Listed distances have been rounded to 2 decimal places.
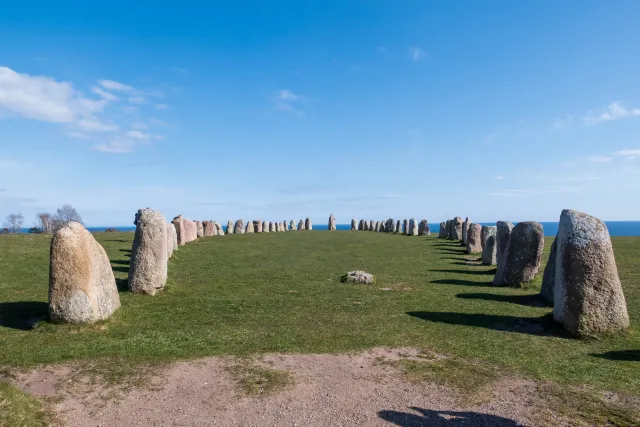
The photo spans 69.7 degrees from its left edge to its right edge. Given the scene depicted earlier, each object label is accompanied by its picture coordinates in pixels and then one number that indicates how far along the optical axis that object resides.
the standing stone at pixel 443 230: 35.86
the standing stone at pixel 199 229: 35.31
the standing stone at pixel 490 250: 20.23
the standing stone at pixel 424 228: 40.91
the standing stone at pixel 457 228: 32.12
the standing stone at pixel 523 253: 14.93
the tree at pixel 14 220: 53.88
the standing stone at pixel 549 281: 12.73
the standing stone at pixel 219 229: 39.93
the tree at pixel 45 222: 44.59
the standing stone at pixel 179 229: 26.84
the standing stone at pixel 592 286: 9.55
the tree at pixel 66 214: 54.88
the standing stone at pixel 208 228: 37.69
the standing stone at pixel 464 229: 29.84
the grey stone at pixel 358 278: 15.52
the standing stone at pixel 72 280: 9.76
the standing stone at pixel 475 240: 24.97
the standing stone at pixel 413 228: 41.34
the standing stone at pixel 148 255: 13.27
